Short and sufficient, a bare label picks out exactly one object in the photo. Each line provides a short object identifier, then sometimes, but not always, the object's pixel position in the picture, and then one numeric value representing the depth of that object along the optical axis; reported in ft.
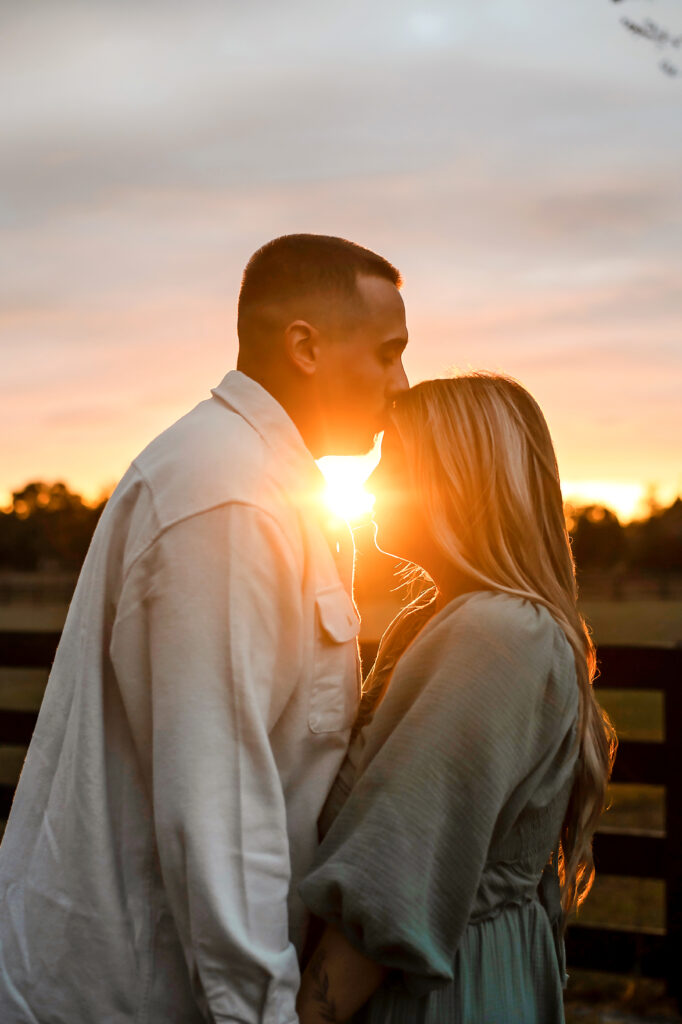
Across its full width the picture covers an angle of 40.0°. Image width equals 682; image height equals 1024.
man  5.11
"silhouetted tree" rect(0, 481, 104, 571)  148.25
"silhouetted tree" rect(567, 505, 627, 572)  151.60
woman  5.38
